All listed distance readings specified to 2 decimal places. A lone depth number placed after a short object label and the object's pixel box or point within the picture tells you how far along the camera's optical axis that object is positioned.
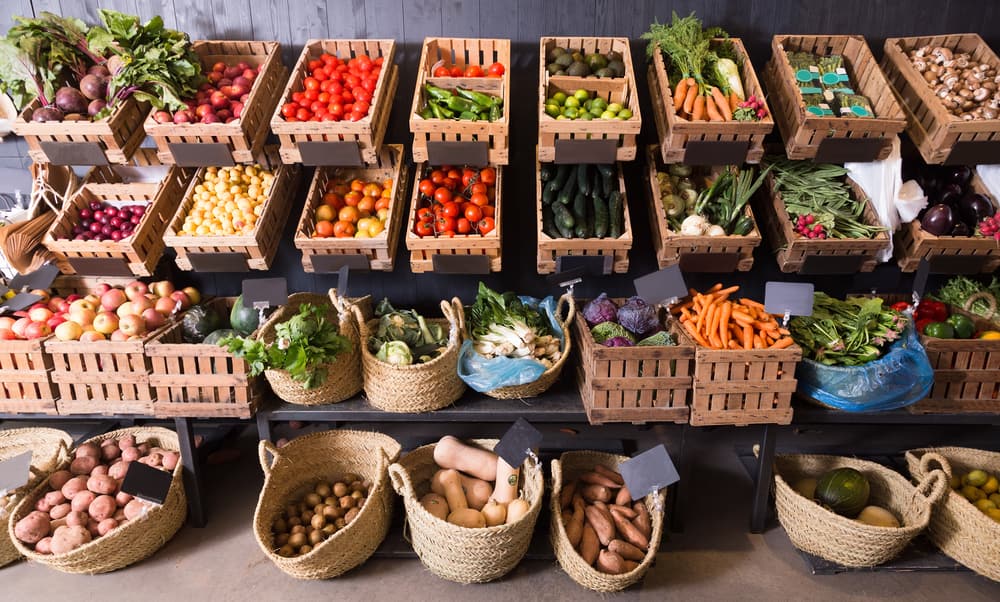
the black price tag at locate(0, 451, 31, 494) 2.70
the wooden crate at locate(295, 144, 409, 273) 2.81
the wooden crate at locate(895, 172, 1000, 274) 2.80
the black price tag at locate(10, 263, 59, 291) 2.94
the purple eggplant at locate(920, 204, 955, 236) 2.82
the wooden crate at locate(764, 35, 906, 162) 2.64
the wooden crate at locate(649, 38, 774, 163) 2.62
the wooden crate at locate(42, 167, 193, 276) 2.87
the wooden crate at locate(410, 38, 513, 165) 2.66
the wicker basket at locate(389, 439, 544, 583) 2.47
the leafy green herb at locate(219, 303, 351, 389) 2.53
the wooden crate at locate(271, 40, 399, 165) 2.64
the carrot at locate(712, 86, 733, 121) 2.67
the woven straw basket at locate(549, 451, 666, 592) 2.51
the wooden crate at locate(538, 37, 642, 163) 2.64
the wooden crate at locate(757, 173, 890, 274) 2.75
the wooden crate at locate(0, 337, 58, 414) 2.79
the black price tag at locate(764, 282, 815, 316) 2.66
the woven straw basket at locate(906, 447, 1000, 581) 2.56
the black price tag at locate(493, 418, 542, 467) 2.60
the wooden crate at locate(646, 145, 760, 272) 2.77
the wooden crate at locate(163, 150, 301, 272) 2.80
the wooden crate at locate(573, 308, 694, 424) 2.63
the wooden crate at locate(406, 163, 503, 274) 2.77
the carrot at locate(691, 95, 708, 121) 2.68
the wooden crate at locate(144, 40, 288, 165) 2.67
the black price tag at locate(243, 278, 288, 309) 2.85
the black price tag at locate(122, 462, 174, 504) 2.68
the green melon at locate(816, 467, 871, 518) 2.75
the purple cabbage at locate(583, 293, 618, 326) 2.94
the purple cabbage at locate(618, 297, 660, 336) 2.89
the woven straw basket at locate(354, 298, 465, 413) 2.69
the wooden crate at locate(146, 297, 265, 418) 2.75
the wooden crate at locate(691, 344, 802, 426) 2.60
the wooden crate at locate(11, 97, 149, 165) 2.68
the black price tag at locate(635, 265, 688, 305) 2.72
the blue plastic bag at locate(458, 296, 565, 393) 2.74
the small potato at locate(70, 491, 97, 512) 2.77
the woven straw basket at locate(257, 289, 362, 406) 2.73
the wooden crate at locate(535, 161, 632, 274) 2.76
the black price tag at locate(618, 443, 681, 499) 2.54
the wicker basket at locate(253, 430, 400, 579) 2.59
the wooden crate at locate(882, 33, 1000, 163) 2.62
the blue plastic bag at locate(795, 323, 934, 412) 2.65
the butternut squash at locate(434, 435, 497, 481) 2.88
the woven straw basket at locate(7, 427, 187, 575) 2.59
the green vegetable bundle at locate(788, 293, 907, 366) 2.74
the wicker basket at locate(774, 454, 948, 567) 2.59
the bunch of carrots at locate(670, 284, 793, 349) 2.68
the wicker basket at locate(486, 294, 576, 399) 2.81
